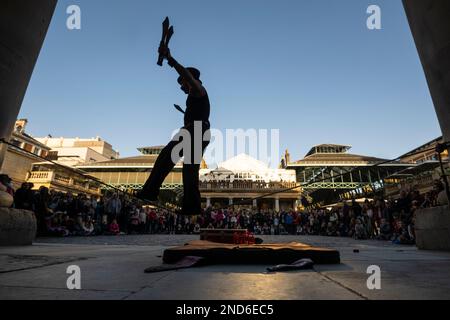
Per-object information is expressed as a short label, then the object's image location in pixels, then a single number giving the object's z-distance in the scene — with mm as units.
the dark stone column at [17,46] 3230
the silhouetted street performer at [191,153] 3738
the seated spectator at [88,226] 11164
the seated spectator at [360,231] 11117
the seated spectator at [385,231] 9805
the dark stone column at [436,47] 3637
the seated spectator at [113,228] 12195
